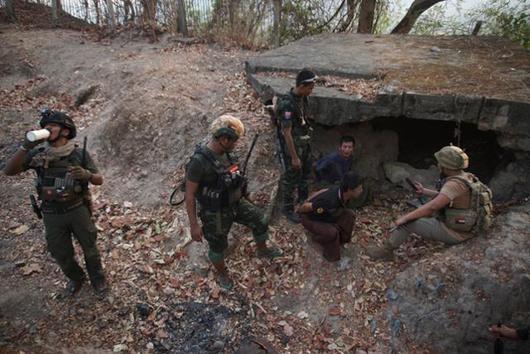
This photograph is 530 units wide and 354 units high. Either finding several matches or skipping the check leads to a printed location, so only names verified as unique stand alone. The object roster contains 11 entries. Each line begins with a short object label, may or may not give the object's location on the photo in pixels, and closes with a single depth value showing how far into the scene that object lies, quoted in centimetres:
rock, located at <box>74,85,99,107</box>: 771
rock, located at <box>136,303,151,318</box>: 418
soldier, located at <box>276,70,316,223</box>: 458
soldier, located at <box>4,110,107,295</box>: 360
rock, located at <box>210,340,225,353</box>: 392
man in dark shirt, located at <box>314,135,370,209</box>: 500
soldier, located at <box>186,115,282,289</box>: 363
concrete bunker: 500
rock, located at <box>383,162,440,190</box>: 596
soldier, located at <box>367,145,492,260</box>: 395
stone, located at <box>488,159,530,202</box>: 512
